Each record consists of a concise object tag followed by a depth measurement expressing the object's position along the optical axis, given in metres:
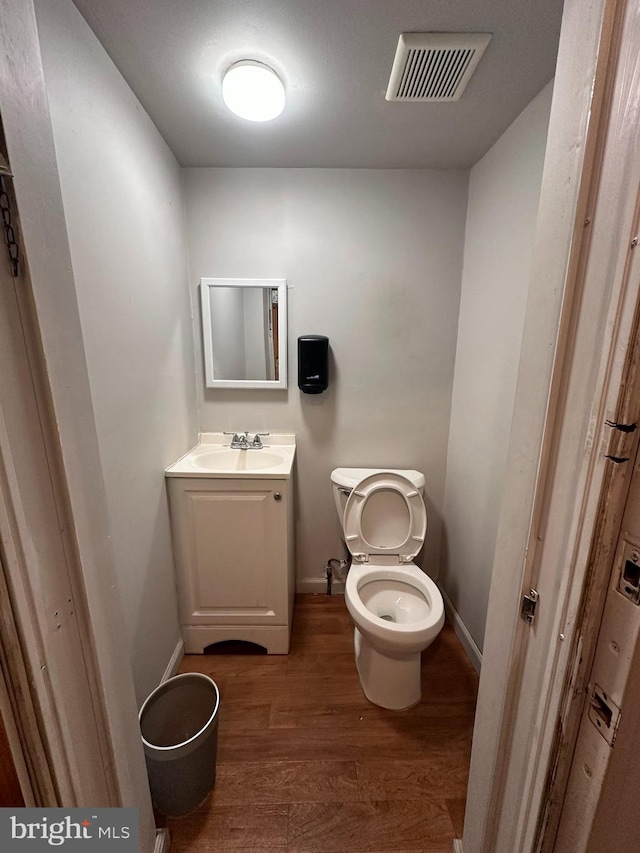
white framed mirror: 1.72
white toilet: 1.25
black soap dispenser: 1.69
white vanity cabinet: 1.48
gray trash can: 0.96
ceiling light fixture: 1.04
